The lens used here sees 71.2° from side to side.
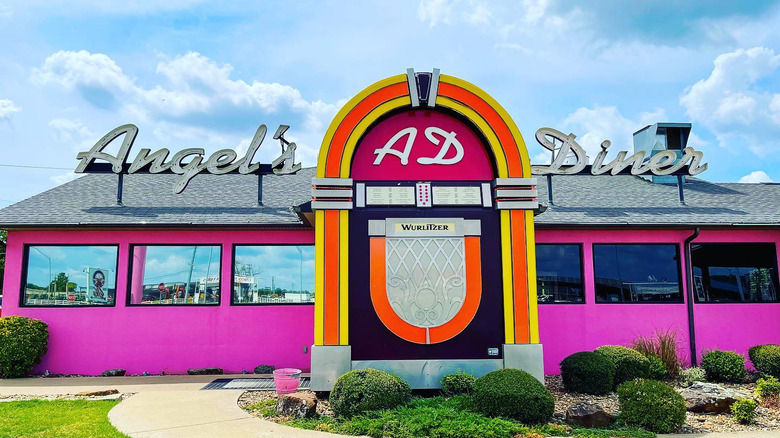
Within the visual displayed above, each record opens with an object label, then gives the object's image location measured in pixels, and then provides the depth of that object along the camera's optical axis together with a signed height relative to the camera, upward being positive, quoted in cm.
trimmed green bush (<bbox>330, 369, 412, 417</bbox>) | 820 -153
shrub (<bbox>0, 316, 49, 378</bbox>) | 1150 -107
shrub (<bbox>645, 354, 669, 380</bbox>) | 1098 -159
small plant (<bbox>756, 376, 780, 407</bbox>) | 934 -177
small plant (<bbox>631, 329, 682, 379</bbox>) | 1162 -129
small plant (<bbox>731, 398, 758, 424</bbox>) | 828 -183
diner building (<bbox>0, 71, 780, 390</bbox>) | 1007 +67
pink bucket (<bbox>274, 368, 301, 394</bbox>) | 930 -152
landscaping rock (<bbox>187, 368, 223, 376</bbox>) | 1244 -178
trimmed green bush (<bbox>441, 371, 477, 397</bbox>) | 941 -159
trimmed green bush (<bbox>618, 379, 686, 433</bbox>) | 772 -166
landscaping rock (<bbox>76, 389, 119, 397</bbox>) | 980 -179
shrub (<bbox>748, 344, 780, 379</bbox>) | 1166 -150
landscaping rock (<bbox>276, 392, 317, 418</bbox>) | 819 -170
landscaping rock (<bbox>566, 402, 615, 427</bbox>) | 806 -186
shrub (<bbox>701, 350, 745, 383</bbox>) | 1147 -162
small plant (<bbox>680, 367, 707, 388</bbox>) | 1124 -179
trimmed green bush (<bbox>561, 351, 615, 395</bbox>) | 1014 -155
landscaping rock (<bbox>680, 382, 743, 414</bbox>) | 885 -178
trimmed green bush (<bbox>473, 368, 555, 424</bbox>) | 788 -158
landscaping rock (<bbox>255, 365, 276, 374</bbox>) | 1253 -175
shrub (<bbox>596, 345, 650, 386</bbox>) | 1068 -148
